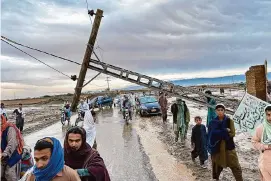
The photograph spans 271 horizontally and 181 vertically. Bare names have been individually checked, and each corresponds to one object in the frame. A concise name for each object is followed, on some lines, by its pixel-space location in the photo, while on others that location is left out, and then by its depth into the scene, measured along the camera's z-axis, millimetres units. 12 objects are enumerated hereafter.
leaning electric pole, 7641
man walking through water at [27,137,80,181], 2430
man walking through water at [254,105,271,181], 4734
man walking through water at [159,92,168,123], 19062
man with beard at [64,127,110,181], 3041
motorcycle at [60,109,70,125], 20941
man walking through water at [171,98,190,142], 11336
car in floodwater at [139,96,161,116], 23870
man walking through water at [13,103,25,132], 18066
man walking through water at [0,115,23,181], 4641
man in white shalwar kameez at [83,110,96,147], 6684
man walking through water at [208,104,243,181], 6098
